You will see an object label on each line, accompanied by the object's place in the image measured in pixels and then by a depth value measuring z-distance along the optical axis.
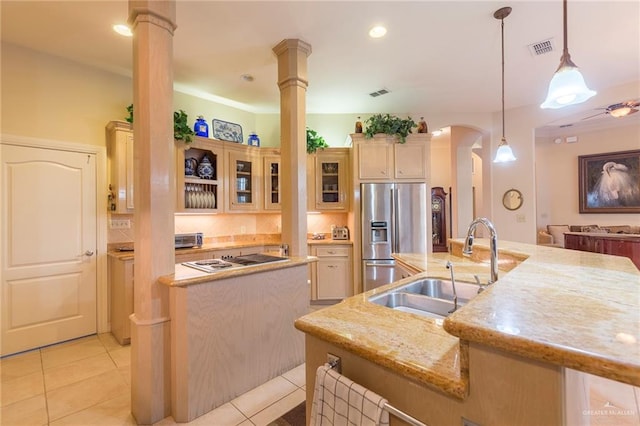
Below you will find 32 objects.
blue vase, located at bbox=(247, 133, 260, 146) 4.40
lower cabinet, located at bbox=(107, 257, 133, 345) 2.92
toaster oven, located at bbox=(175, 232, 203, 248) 3.49
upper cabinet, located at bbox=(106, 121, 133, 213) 3.12
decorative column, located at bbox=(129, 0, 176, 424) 1.81
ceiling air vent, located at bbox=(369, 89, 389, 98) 3.98
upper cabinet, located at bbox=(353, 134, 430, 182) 4.18
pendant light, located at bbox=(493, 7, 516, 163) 2.99
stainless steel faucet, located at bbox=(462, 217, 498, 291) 1.51
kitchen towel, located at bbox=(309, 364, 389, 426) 0.88
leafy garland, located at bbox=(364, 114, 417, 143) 4.10
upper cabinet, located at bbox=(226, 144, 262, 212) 4.05
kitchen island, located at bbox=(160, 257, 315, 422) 1.83
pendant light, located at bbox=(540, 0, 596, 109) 1.65
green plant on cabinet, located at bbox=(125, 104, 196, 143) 3.39
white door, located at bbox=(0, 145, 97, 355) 2.79
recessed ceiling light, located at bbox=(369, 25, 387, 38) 2.63
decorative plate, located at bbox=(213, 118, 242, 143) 4.26
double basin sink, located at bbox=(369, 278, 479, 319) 1.57
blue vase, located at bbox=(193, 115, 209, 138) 3.81
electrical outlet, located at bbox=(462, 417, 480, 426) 0.72
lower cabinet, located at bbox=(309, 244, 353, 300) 4.16
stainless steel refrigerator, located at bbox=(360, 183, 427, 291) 4.07
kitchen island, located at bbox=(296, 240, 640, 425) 0.60
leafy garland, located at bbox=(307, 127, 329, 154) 4.28
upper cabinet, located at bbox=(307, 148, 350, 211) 4.45
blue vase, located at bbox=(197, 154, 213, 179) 3.81
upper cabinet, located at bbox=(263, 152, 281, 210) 4.36
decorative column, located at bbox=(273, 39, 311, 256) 2.71
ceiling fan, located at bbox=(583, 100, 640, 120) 3.81
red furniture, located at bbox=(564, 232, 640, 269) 4.43
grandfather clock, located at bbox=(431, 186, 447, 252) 7.71
